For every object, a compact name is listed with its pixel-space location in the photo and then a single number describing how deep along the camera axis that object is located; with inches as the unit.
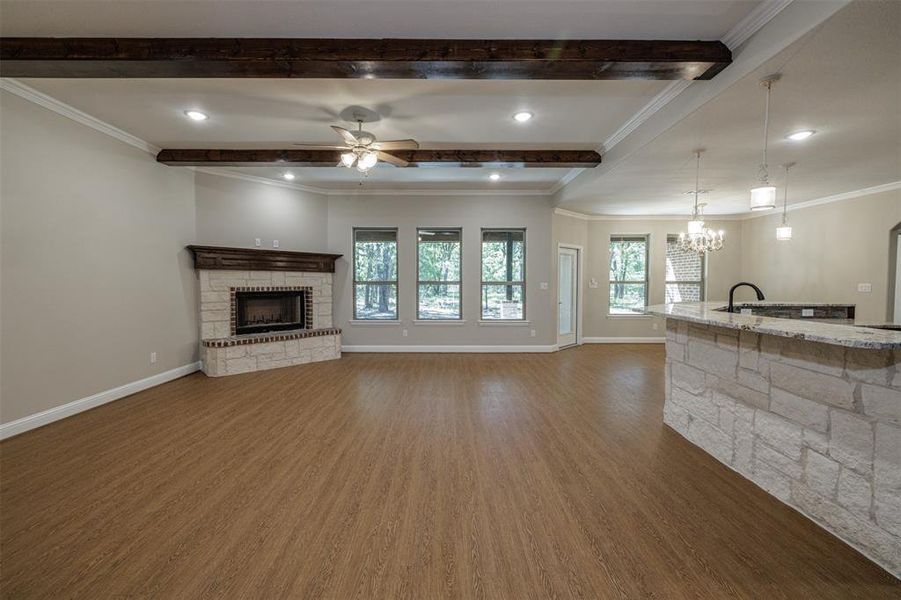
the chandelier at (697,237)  170.8
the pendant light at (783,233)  157.8
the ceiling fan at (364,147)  135.1
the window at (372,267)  260.5
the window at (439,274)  261.3
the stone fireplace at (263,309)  199.2
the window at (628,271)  295.7
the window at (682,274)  294.0
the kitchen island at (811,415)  67.7
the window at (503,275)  262.2
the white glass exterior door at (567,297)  274.7
